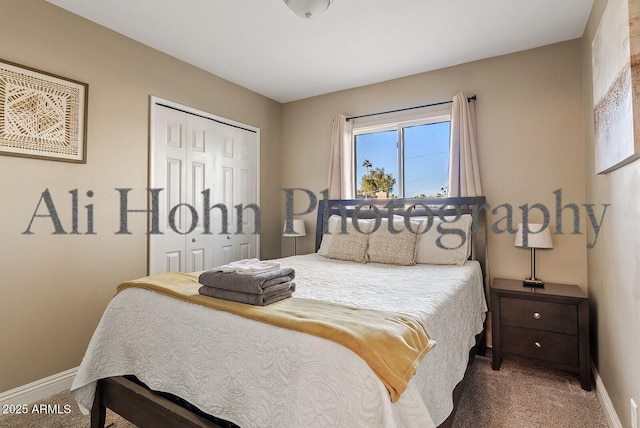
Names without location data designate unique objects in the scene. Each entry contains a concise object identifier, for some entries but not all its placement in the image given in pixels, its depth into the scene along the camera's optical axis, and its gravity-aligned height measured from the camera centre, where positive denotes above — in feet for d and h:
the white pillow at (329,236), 10.85 -0.61
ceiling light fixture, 6.40 +4.21
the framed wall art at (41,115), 6.88 +2.35
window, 11.24 +2.22
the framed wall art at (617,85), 4.44 +2.14
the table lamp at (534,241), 8.62 -0.61
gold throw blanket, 3.45 -1.31
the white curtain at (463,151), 10.13 +2.11
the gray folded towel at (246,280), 4.88 -0.97
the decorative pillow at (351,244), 9.88 -0.81
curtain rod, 10.31 +3.85
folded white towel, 5.25 -0.83
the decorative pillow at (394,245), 9.21 -0.79
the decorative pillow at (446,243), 9.05 -0.72
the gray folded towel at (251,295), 4.86 -1.19
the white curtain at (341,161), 12.59 +2.24
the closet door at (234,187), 11.71 +1.18
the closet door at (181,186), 9.82 +1.03
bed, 3.48 -1.93
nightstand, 7.60 -2.65
